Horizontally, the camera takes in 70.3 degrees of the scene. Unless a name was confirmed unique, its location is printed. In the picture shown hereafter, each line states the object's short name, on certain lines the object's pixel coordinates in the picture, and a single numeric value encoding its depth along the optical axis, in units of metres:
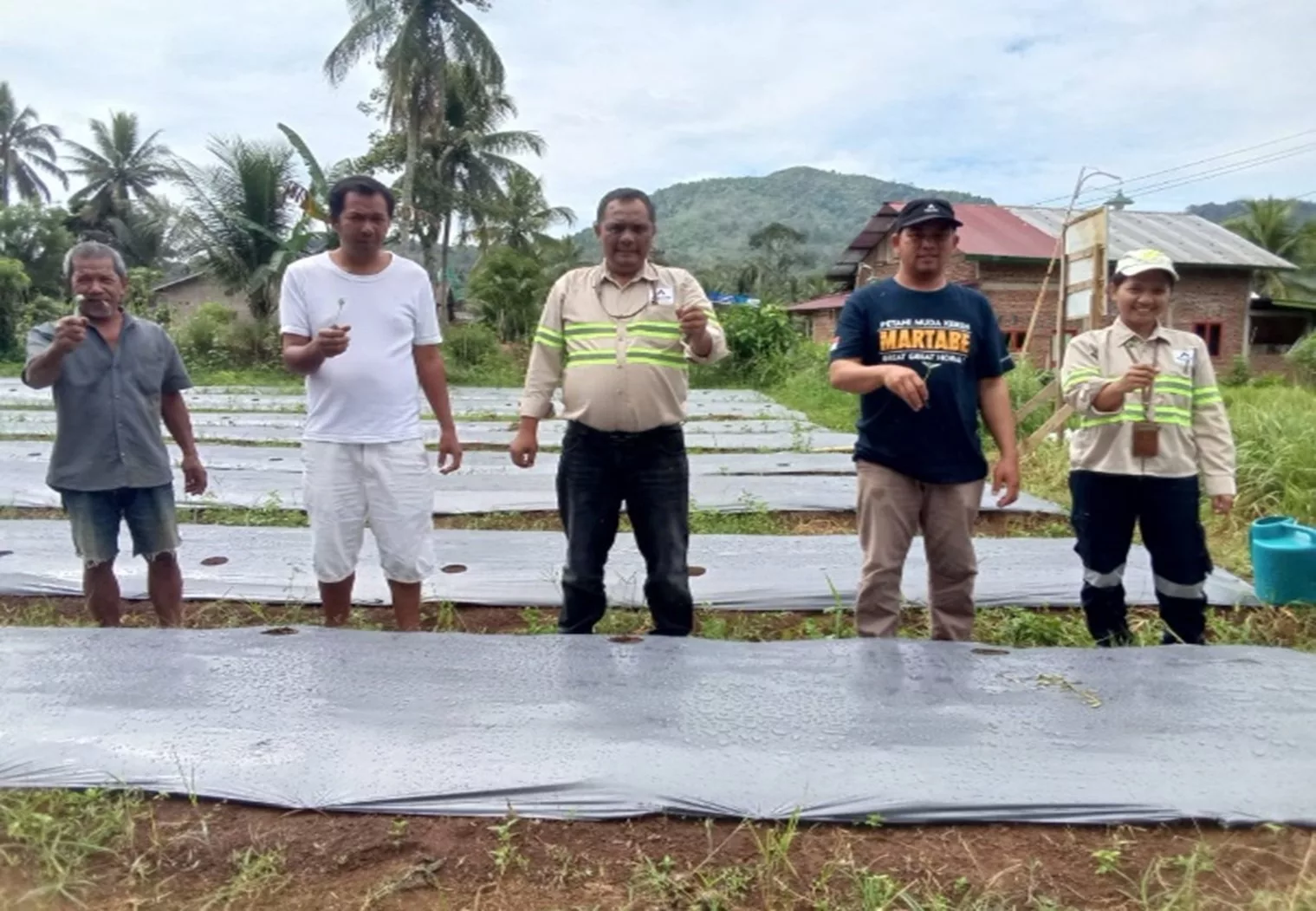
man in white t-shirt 2.54
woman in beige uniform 2.61
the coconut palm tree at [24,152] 33.09
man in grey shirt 2.62
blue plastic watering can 3.19
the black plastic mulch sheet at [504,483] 4.96
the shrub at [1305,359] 16.75
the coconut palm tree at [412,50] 18.88
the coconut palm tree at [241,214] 16.56
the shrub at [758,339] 16.06
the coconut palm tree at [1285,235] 25.22
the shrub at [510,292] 20.25
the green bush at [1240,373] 17.95
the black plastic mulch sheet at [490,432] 7.57
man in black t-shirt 2.46
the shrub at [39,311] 17.91
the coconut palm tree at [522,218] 26.47
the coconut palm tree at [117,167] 30.08
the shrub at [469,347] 17.20
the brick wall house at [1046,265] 17.67
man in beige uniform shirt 2.50
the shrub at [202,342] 16.67
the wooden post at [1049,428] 5.82
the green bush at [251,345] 16.62
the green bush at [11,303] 18.81
